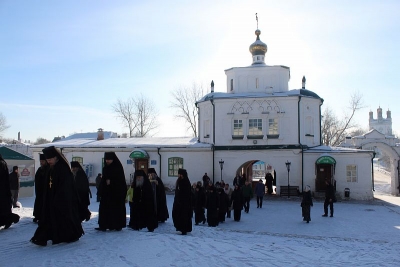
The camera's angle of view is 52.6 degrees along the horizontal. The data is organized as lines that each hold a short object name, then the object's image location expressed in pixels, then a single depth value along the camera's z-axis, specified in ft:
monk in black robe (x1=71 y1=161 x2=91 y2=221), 28.48
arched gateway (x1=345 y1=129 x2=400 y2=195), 91.04
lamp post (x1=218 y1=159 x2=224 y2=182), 81.71
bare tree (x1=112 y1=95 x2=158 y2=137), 154.81
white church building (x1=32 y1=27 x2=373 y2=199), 76.33
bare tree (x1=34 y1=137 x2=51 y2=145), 303.64
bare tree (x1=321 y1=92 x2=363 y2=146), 148.87
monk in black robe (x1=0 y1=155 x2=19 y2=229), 27.43
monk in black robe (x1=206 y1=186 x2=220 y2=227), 43.78
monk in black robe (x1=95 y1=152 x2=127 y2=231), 28.27
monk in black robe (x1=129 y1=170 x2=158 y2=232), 32.45
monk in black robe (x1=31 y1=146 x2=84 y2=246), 23.25
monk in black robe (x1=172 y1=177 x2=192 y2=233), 32.37
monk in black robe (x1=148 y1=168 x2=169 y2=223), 36.54
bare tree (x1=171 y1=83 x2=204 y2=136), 140.77
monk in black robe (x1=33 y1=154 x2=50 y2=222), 29.25
